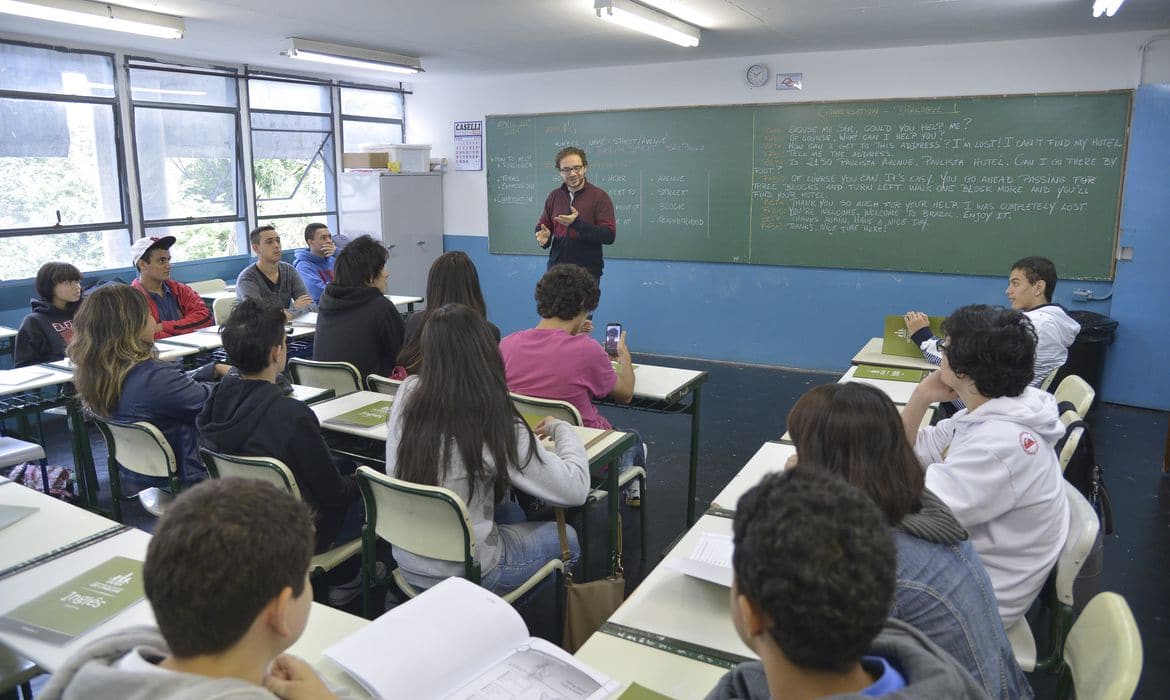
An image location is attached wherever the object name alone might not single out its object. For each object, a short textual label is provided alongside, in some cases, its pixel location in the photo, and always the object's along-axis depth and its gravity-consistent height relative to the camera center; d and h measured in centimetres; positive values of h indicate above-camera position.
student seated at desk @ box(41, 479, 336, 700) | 96 -48
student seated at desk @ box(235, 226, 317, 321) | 527 -46
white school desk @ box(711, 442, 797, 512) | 218 -77
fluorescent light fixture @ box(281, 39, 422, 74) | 593 +119
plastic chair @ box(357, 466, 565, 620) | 207 -84
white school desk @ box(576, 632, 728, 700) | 139 -81
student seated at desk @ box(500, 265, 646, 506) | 312 -55
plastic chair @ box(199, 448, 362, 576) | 233 -77
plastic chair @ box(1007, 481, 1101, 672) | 192 -91
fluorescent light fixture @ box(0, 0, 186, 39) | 450 +114
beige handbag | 196 -96
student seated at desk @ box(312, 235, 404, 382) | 385 -49
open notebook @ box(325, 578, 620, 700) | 133 -75
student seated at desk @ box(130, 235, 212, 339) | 482 -51
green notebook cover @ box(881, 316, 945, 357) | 406 -64
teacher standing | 543 -6
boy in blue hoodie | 608 -37
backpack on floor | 369 -124
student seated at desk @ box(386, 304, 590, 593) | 214 -62
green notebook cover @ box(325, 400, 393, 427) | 300 -78
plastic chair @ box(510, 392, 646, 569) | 292 -72
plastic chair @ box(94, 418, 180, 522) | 278 -84
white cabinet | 785 -6
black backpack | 254 -82
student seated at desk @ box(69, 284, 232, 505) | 295 -61
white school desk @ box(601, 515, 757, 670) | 153 -80
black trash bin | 549 -92
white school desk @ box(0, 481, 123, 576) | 189 -79
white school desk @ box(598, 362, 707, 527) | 351 -79
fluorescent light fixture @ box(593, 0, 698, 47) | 459 +116
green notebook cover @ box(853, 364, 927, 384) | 363 -73
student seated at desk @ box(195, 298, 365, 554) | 245 -64
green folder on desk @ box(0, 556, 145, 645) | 153 -78
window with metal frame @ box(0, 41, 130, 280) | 573 +35
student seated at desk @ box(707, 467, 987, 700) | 86 -41
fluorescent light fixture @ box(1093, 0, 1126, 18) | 427 +110
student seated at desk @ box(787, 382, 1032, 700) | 130 -53
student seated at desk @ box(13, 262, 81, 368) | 448 -61
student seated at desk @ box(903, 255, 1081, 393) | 365 -49
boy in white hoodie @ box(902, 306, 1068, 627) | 184 -58
